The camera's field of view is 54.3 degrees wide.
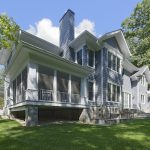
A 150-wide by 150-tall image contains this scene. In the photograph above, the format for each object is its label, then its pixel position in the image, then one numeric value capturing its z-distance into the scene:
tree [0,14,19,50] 6.61
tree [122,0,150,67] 23.83
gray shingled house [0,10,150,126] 8.85
